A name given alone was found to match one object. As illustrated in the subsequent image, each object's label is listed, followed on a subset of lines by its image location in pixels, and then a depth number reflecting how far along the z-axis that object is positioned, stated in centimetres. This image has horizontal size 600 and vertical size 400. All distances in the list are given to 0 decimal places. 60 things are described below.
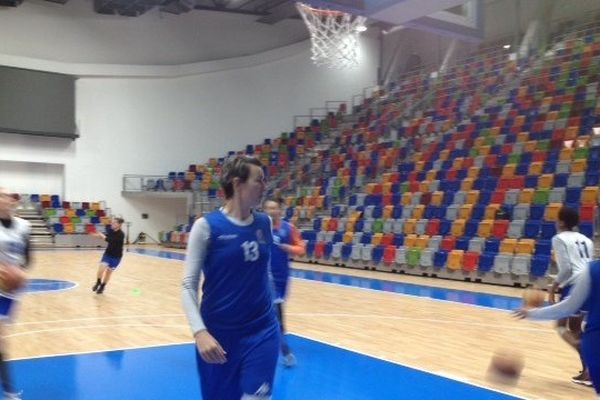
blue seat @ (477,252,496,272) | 1256
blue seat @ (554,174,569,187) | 1344
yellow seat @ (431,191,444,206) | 1529
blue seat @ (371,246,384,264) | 1519
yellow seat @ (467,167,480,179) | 1559
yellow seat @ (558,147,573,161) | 1427
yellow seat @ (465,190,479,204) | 1456
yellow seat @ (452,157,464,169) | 1652
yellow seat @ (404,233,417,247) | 1454
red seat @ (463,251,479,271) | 1284
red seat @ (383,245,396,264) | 1483
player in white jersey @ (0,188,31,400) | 432
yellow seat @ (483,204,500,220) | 1366
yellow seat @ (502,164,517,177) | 1482
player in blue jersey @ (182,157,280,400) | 262
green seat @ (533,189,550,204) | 1314
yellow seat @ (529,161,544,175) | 1442
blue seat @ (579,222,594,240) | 1146
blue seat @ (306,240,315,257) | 1725
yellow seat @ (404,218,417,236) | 1508
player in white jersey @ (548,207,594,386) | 495
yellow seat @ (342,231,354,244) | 1634
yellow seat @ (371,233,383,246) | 1552
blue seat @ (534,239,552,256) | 1184
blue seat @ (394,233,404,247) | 1504
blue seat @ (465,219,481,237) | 1367
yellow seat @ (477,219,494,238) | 1327
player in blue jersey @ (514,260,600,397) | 273
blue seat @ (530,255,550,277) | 1155
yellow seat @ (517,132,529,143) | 1628
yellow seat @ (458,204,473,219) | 1420
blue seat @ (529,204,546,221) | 1289
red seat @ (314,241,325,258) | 1692
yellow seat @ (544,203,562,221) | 1248
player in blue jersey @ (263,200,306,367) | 539
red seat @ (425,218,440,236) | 1449
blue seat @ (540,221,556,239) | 1227
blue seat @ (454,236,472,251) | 1338
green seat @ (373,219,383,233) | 1594
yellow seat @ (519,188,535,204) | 1337
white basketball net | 1383
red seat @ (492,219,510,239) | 1298
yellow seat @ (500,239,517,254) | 1232
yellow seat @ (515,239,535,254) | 1201
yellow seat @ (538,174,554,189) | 1367
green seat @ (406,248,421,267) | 1417
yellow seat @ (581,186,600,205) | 1213
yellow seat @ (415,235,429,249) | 1424
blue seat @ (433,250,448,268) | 1358
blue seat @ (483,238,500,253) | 1273
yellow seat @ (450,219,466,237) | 1388
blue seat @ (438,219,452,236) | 1428
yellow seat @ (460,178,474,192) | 1525
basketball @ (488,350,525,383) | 312
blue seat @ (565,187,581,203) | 1263
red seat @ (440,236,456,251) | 1361
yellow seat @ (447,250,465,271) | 1314
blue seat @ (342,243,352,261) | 1615
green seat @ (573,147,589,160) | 1405
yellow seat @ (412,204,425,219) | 1530
